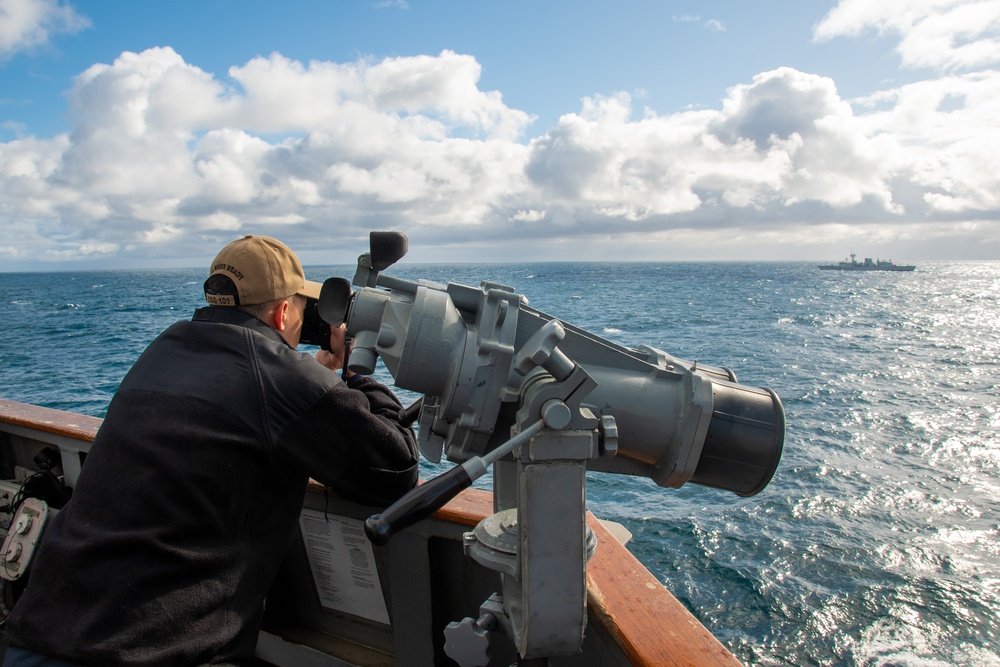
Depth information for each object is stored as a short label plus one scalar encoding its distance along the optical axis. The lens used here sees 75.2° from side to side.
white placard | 2.41
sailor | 1.44
